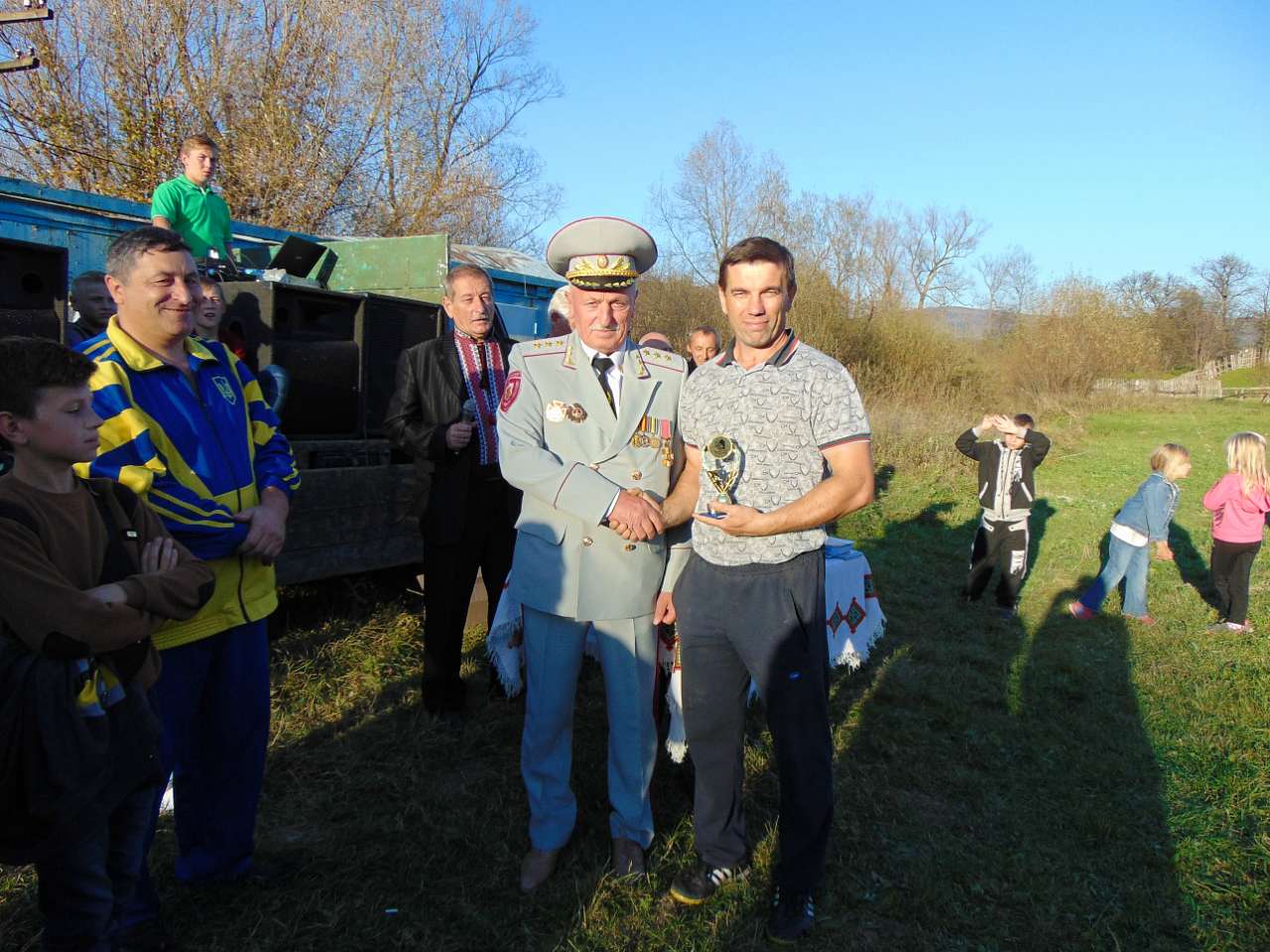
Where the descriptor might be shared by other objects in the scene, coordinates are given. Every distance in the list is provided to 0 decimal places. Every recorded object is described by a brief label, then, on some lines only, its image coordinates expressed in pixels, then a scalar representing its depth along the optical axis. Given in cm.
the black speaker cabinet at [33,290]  349
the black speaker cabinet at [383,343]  512
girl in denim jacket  644
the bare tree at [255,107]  1156
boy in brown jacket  168
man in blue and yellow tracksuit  221
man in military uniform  260
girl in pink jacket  613
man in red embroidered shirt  376
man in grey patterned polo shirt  238
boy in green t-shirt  490
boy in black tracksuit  659
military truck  375
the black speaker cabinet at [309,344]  455
